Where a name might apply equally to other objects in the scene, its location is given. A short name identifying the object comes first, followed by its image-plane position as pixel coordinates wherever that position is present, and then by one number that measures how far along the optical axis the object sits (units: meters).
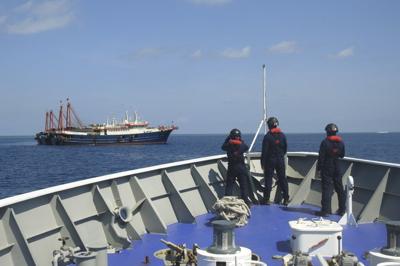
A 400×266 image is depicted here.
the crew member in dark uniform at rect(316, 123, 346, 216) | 8.57
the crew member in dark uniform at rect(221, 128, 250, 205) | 9.11
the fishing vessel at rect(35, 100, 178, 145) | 115.00
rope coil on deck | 8.02
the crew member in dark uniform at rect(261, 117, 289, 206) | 9.34
